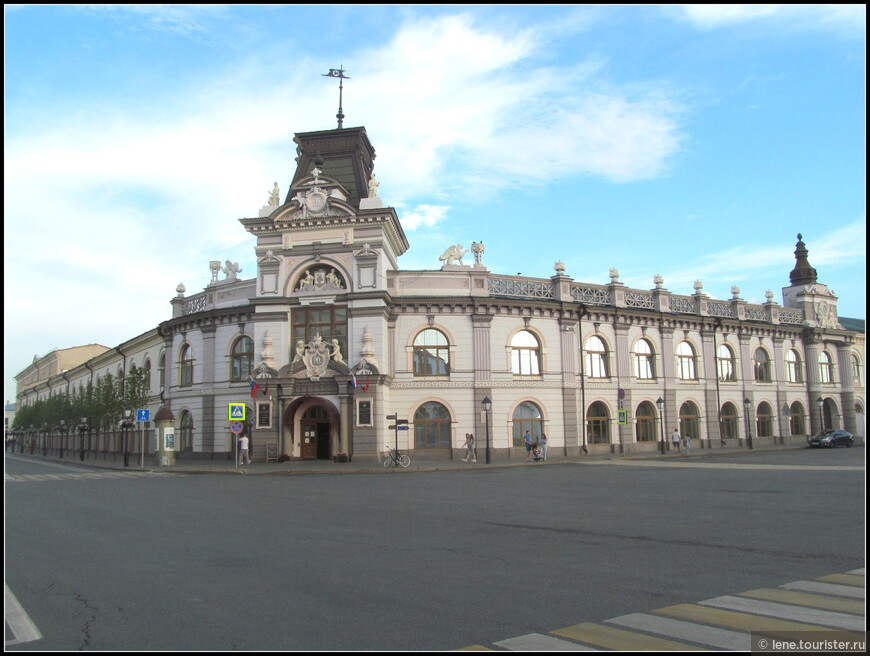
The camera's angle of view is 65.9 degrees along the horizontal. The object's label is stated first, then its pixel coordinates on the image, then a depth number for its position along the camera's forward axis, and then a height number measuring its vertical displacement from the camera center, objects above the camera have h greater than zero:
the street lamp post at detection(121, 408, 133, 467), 37.10 -0.11
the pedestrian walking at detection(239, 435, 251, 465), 33.00 -1.60
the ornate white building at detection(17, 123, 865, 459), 34.41 +3.73
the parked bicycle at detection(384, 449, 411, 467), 30.80 -1.98
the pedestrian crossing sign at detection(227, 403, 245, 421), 31.45 +0.37
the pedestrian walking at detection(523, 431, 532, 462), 35.12 -1.54
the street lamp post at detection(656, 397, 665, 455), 41.34 -0.38
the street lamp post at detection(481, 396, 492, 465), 33.56 +0.51
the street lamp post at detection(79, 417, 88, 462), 48.72 -0.36
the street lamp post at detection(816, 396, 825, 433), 50.94 -0.20
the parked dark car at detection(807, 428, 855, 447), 45.31 -2.16
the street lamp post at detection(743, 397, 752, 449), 45.81 +0.03
